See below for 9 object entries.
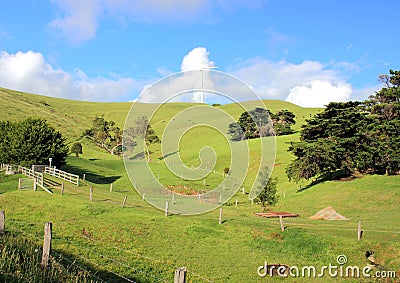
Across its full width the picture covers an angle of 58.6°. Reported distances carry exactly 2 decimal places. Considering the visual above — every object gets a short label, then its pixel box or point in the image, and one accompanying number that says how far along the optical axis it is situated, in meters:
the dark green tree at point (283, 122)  122.03
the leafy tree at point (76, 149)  95.88
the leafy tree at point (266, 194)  44.28
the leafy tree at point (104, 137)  121.75
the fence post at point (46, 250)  12.30
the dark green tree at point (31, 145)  57.72
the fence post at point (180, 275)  9.00
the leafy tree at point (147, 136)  65.59
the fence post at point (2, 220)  16.37
